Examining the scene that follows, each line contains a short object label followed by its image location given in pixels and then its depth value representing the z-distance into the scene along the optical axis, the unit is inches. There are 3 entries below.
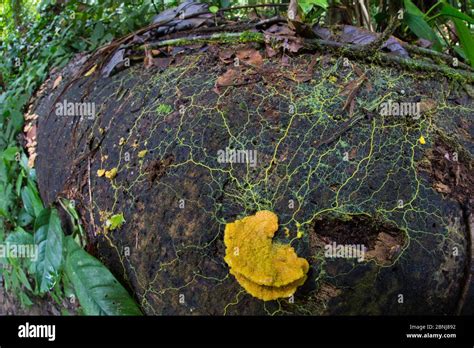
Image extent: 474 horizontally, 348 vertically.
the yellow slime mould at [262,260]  16.1
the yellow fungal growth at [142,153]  20.0
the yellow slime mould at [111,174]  20.4
